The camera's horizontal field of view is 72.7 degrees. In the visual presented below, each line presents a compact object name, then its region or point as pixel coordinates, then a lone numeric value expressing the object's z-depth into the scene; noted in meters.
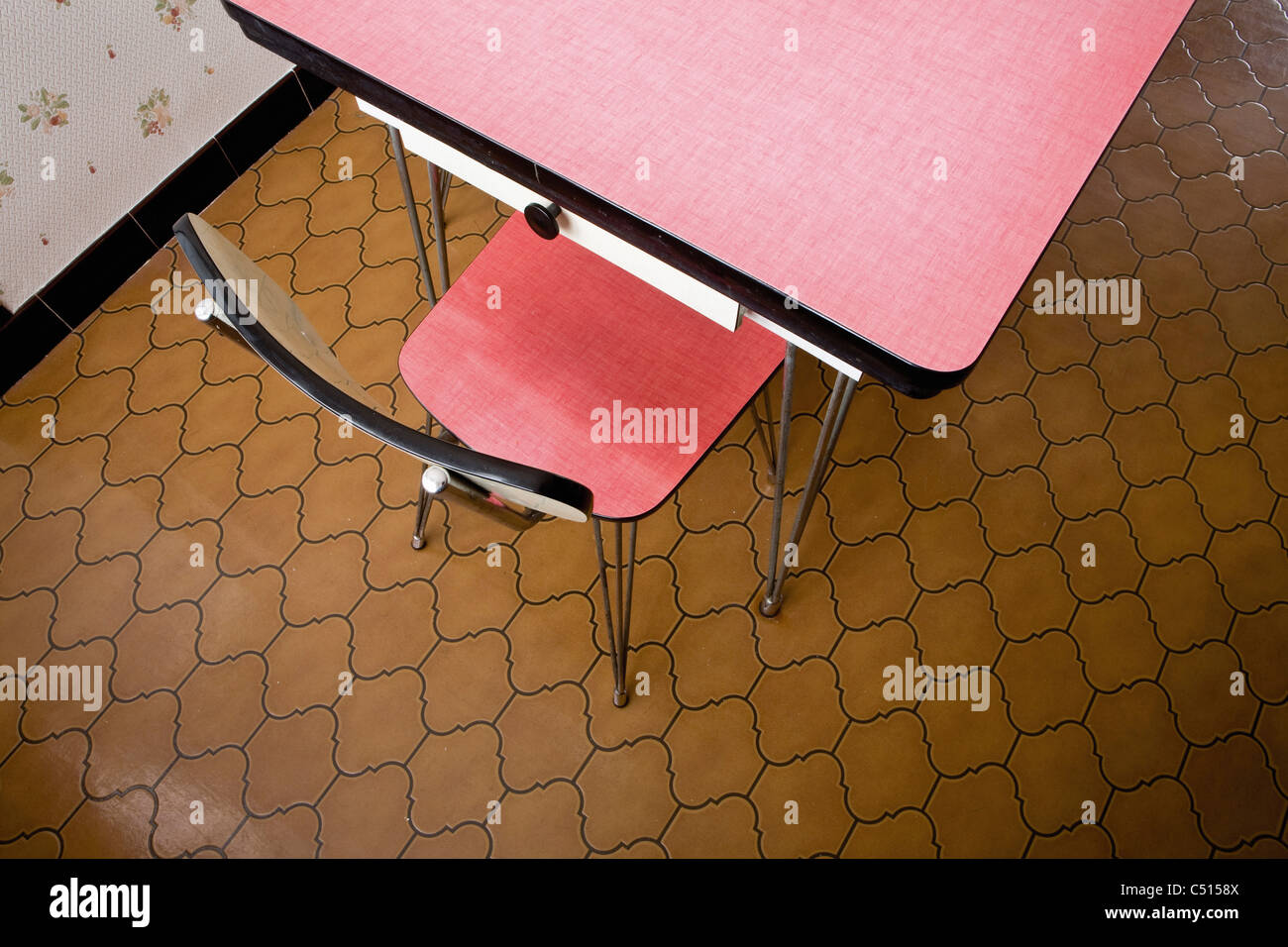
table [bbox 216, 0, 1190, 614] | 0.88
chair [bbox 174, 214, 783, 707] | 1.20
